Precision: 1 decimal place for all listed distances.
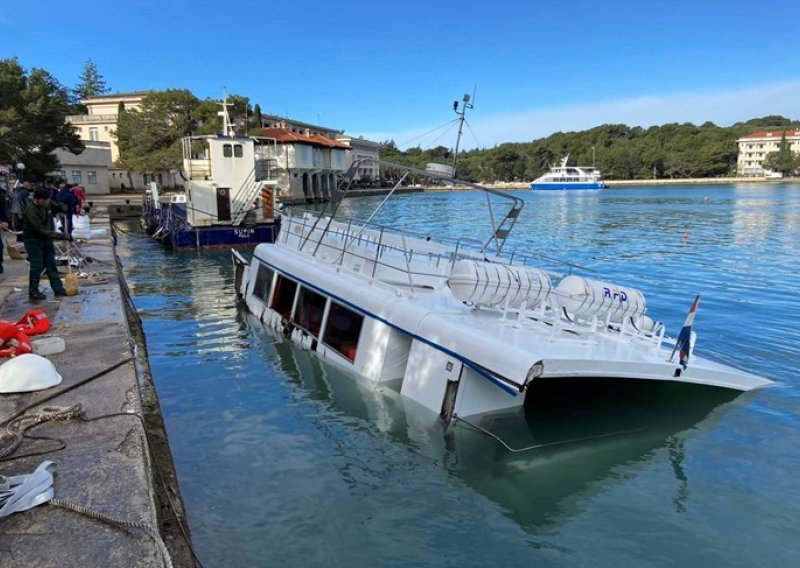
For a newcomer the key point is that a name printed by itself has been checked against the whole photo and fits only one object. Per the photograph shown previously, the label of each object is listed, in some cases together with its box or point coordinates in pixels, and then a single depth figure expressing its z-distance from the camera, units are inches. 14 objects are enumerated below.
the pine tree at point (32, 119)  1460.4
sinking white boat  264.7
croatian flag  285.9
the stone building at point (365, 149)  4402.1
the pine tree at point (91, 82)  4781.0
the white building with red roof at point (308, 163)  2637.8
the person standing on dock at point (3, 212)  803.0
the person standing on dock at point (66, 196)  745.0
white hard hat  245.6
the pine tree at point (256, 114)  3026.6
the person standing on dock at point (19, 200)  703.7
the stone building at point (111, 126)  2748.5
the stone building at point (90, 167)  2192.4
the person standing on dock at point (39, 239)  391.9
